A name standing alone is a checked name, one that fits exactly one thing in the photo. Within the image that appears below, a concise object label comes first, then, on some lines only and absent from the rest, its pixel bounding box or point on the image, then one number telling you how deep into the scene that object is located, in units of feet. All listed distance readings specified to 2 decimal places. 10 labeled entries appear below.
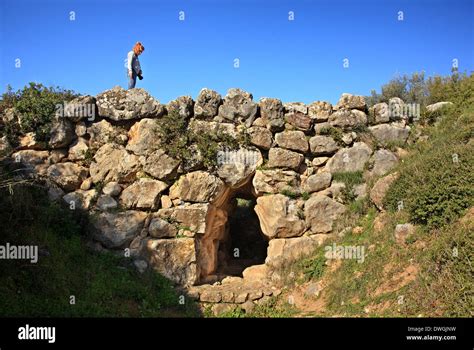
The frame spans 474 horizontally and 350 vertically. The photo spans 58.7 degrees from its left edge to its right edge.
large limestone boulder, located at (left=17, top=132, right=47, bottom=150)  37.37
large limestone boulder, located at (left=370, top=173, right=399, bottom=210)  34.27
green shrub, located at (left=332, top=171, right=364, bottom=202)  37.29
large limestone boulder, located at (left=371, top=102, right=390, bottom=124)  39.88
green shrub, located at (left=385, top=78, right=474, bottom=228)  27.91
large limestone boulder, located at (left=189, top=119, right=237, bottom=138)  38.22
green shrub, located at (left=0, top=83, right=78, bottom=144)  37.55
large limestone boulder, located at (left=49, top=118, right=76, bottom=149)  37.68
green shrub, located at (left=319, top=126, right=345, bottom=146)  38.78
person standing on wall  39.78
